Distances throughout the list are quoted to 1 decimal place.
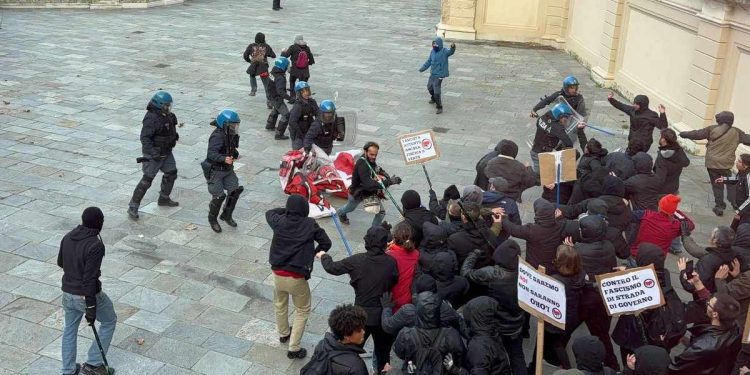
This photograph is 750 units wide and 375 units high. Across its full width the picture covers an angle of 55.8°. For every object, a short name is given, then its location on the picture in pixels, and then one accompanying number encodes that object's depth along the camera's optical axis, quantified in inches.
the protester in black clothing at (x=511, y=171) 338.0
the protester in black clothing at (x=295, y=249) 246.8
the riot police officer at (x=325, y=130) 398.9
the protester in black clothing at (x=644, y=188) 341.1
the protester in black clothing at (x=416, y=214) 273.3
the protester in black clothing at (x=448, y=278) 223.8
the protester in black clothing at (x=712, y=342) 209.3
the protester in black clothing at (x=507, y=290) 225.3
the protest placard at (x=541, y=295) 212.5
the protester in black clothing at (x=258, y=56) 572.7
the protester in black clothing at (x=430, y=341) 196.1
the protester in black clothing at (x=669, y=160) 356.2
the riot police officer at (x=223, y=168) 349.7
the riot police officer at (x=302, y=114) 425.7
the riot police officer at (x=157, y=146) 360.5
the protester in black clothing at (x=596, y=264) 248.1
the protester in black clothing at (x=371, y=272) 230.8
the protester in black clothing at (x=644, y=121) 421.7
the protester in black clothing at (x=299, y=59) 576.4
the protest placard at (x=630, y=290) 218.7
